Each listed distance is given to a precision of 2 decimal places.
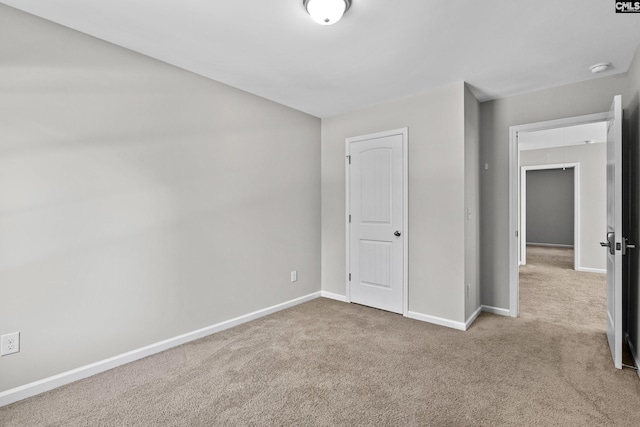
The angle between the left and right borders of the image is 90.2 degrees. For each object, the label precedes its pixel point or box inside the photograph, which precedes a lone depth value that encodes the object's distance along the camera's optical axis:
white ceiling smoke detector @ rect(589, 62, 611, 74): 2.75
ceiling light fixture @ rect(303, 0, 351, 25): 1.91
